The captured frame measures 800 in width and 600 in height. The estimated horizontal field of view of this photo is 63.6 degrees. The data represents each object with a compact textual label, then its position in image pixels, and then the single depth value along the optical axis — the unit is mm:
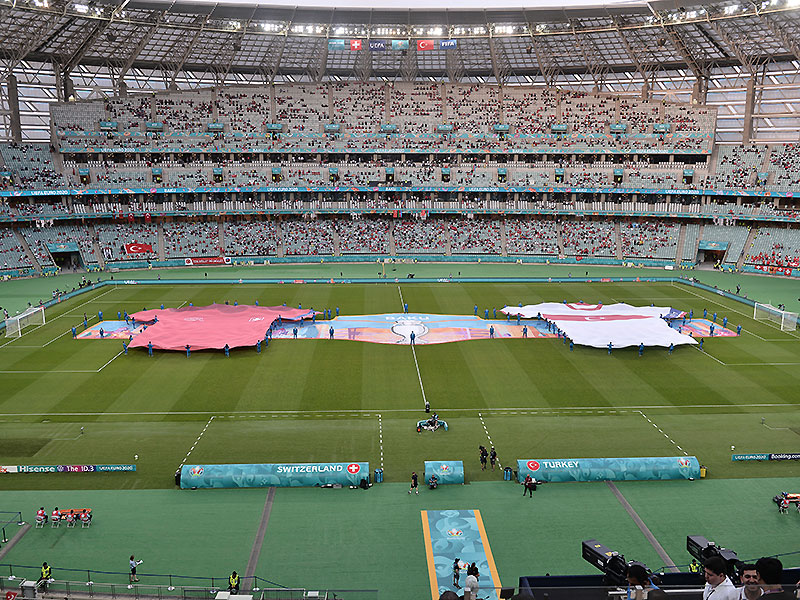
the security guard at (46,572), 20762
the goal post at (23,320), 53062
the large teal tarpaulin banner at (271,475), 28219
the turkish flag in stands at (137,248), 89062
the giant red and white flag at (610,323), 49094
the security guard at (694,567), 20806
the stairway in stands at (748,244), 85000
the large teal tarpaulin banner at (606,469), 28703
